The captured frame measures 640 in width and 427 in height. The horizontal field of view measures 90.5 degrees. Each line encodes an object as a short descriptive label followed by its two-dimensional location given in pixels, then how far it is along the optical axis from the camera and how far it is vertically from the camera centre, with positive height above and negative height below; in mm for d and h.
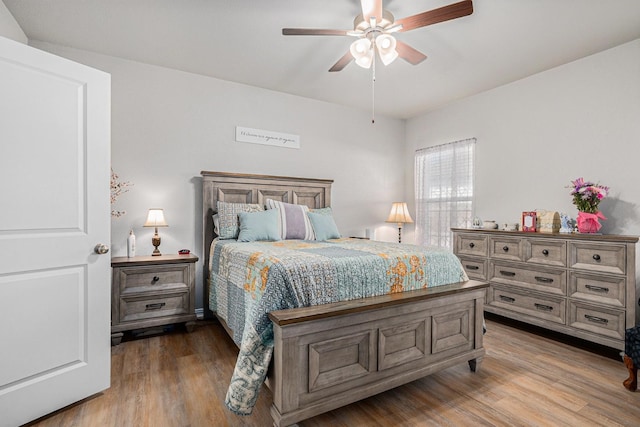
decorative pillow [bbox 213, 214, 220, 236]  3279 -120
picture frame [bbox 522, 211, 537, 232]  3232 -74
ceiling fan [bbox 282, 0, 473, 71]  1923 +1230
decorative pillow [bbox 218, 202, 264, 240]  3217 -67
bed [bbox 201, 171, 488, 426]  1606 -772
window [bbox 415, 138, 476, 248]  4238 +336
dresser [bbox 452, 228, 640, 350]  2504 -599
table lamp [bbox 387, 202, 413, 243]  4660 -20
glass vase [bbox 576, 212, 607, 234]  2799 -72
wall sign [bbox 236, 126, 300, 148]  3822 +948
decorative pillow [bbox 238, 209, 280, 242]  3033 -133
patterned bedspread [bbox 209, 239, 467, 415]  1669 -420
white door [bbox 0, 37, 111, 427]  1644 -111
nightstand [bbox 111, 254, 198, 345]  2748 -723
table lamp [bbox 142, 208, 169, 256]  3084 -87
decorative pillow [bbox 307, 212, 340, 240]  3389 -152
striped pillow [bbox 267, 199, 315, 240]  3258 -96
